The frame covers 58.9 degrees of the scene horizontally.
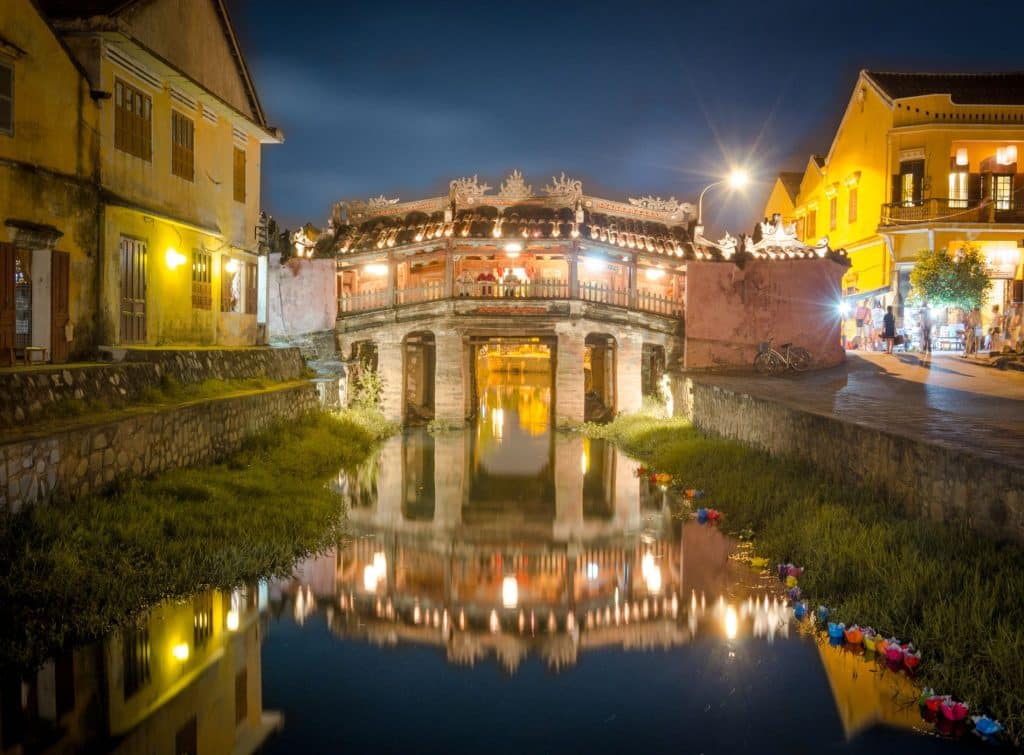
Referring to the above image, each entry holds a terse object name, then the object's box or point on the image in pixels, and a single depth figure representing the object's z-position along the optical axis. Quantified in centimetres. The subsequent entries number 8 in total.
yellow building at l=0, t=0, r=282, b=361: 1446
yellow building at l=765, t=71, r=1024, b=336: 3294
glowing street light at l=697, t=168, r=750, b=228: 2861
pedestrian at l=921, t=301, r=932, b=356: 3088
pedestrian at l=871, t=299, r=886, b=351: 3447
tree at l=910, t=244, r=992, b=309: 2989
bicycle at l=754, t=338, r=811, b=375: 2816
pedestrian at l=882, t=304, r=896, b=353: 3062
